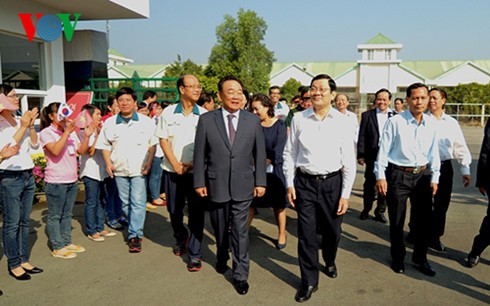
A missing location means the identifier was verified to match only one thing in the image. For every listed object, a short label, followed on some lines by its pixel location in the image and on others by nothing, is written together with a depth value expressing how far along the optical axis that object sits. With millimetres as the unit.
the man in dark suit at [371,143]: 5977
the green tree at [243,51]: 36844
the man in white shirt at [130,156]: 4664
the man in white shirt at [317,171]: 3588
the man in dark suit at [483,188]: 4129
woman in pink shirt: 4246
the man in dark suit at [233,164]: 3734
